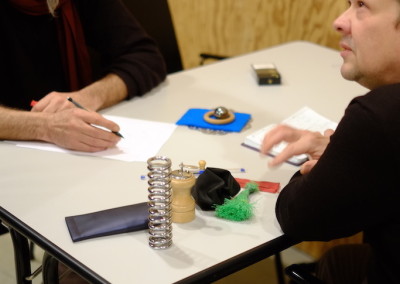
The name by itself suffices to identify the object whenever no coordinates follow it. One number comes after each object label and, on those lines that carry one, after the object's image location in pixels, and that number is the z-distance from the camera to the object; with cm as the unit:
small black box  188
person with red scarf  172
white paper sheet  142
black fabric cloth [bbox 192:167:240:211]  117
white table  103
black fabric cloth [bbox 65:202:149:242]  109
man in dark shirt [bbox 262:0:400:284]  94
